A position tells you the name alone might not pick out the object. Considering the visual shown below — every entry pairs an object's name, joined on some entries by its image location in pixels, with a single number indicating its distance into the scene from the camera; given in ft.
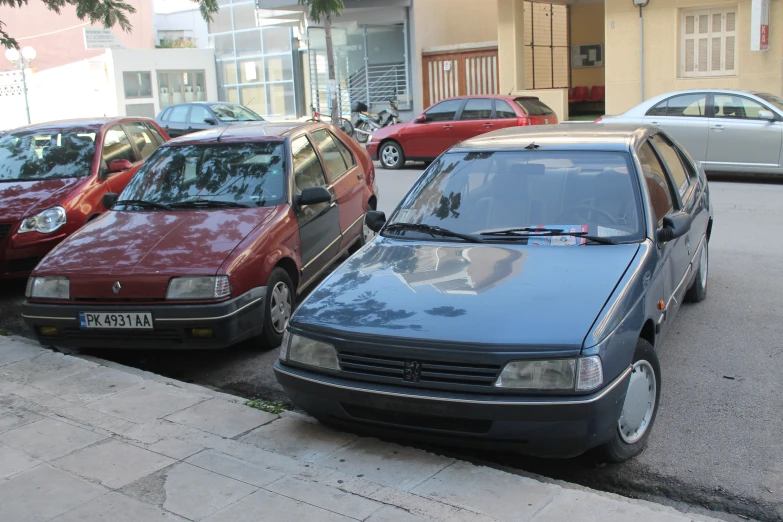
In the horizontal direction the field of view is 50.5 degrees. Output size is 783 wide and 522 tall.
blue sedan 12.12
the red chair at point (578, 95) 85.54
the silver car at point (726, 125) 41.63
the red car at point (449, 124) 52.01
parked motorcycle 78.48
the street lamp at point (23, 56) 87.78
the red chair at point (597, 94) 83.97
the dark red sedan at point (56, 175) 25.59
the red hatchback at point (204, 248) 18.33
